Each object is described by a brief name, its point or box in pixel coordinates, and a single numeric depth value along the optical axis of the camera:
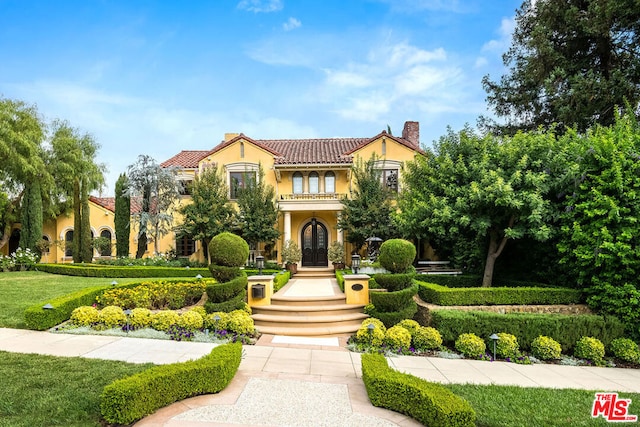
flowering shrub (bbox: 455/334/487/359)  7.56
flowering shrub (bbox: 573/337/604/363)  7.62
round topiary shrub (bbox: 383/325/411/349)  7.67
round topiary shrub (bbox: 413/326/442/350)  7.85
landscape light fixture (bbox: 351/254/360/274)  11.54
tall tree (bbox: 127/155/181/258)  19.81
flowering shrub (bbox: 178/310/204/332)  8.13
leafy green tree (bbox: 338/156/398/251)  17.39
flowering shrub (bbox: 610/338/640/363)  7.64
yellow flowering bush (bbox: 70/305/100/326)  8.27
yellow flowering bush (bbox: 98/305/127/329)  8.25
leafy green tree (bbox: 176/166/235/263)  17.50
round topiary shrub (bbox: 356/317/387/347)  7.75
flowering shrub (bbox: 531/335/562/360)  7.60
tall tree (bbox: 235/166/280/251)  17.59
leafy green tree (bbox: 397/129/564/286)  9.29
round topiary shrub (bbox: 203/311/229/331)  8.28
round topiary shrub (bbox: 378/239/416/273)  9.06
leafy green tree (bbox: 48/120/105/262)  21.19
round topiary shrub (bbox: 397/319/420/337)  8.10
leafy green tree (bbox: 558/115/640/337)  7.88
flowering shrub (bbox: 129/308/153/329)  8.27
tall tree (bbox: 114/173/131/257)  20.75
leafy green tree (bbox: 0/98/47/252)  19.56
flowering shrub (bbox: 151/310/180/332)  8.18
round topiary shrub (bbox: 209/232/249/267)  9.20
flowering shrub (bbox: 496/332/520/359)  7.59
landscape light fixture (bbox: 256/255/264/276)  11.56
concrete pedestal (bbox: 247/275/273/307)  10.23
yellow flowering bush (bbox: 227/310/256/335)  8.22
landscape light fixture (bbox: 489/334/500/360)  7.55
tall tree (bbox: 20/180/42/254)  20.98
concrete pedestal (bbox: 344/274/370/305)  10.49
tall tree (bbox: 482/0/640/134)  12.62
